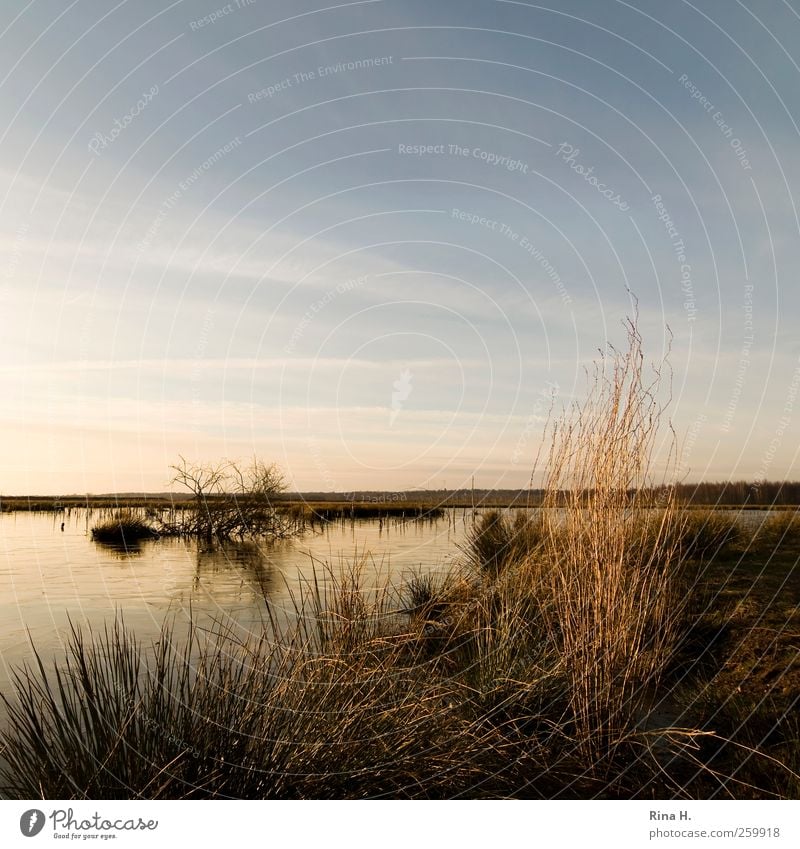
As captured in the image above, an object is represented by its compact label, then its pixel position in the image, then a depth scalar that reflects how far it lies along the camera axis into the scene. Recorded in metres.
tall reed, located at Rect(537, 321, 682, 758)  3.75
